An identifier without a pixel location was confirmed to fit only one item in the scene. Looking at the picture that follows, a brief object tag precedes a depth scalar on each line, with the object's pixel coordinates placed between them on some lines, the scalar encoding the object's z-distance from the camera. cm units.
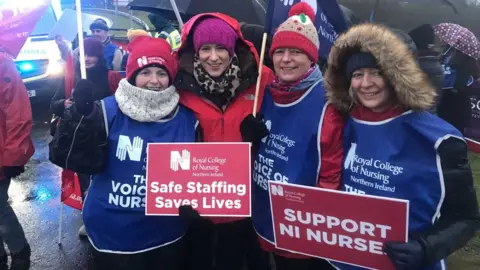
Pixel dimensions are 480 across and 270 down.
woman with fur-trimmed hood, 197
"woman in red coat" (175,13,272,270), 272
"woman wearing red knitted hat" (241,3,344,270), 240
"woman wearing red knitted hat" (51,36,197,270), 248
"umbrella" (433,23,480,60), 526
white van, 902
